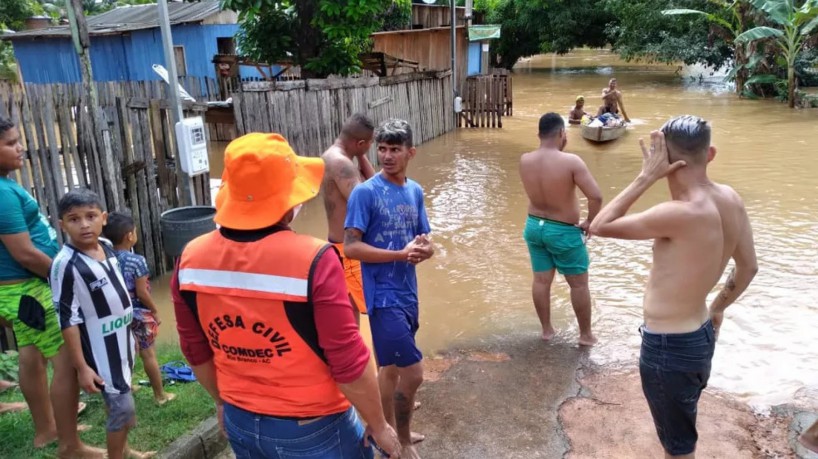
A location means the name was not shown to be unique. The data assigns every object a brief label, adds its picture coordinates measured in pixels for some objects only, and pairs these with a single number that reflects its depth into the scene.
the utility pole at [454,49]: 14.84
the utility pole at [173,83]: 5.46
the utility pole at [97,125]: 5.54
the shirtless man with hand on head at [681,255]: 2.71
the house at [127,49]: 18.55
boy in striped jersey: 2.87
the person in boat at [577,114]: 15.28
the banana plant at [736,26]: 20.28
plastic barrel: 5.69
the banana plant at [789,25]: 17.17
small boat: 13.37
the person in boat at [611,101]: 14.42
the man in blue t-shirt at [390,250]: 3.32
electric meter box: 5.68
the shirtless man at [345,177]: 3.96
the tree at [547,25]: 30.38
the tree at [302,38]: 10.37
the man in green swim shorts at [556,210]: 4.61
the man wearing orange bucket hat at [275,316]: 1.87
